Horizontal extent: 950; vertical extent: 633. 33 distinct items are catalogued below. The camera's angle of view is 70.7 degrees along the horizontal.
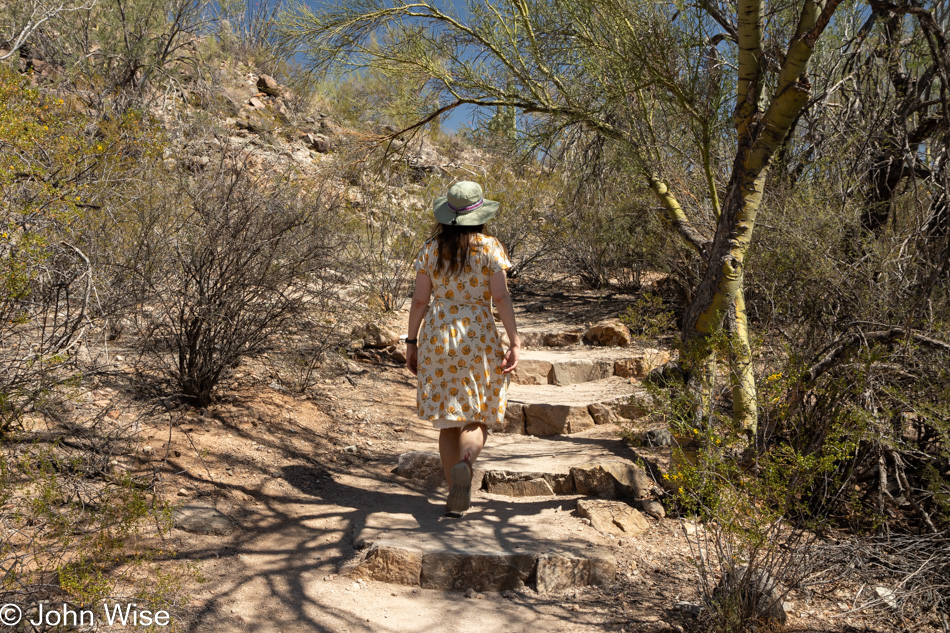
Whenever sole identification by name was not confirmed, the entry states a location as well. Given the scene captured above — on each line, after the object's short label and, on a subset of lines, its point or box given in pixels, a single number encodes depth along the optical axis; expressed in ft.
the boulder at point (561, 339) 26.40
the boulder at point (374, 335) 22.35
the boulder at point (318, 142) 47.42
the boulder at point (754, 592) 8.22
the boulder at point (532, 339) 27.22
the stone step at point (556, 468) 12.76
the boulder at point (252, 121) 41.51
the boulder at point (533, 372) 22.65
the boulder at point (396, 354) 22.48
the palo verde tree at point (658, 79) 11.58
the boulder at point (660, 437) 14.47
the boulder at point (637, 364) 20.44
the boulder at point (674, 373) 12.26
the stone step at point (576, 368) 21.80
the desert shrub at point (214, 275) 13.73
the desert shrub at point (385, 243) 25.58
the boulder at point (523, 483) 13.44
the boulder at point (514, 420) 18.39
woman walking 11.29
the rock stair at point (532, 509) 9.93
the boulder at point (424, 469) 14.29
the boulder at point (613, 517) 11.30
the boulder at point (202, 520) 10.39
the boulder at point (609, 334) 24.84
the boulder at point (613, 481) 12.64
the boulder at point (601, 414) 17.94
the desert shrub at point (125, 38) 33.42
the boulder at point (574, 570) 9.85
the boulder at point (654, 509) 11.96
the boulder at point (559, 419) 17.79
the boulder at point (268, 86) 51.21
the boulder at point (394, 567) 9.92
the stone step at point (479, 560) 9.89
